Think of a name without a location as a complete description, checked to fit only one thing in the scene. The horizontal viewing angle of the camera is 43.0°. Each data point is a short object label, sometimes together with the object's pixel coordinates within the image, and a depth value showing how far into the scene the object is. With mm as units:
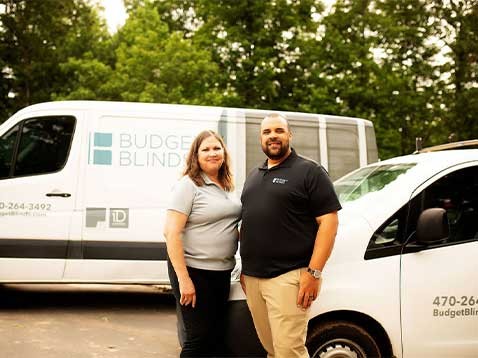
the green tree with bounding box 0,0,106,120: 27547
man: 3414
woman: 3609
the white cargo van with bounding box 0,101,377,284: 6848
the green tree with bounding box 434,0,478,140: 24156
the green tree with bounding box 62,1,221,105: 21234
